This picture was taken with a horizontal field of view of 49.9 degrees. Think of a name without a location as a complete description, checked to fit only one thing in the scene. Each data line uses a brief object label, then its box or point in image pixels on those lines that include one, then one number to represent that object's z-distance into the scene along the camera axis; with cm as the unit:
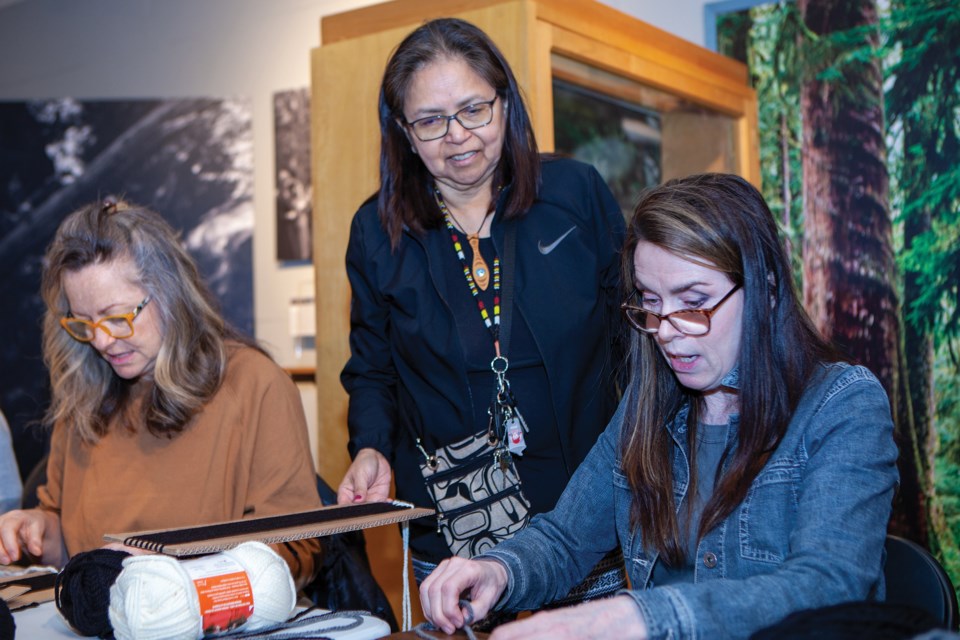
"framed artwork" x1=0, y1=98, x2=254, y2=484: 439
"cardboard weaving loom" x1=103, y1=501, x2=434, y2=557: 142
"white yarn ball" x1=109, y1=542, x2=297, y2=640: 133
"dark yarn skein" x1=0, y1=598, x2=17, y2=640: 139
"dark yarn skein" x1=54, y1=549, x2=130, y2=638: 145
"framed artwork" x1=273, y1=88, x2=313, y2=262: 426
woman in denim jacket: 121
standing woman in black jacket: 200
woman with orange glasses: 212
